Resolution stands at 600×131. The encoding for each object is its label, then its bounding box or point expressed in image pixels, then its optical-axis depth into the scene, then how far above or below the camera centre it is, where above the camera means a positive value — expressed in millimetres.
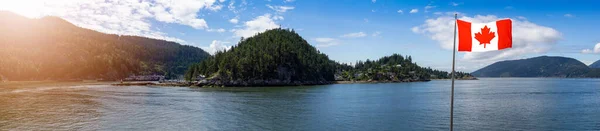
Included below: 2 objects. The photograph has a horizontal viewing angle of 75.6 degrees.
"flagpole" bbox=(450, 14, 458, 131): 17031 +1136
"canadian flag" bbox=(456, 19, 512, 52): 14883 +1846
